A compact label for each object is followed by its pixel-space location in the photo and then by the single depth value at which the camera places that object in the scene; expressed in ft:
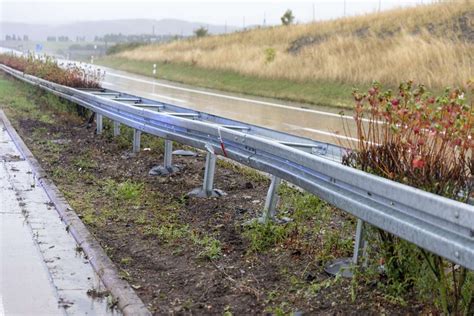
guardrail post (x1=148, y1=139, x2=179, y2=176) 27.40
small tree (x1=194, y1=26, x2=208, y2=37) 182.70
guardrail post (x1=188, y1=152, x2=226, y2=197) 23.03
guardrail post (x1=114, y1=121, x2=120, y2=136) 36.30
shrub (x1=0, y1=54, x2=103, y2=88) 47.03
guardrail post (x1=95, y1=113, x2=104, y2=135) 37.73
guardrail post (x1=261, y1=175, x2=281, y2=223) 19.21
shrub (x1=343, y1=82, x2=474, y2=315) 12.53
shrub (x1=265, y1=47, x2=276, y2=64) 97.04
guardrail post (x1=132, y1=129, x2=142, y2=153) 32.14
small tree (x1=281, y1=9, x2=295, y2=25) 152.66
